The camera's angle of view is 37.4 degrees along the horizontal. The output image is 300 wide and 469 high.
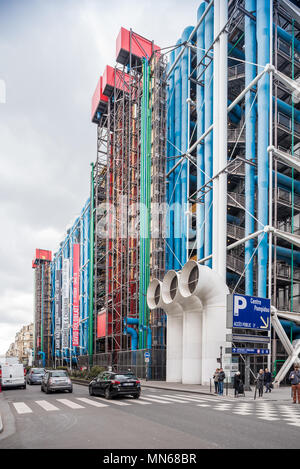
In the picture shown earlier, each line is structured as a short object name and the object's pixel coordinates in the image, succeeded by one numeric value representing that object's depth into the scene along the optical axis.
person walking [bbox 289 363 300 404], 18.61
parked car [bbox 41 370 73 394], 23.37
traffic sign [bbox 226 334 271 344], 22.19
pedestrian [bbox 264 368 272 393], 23.83
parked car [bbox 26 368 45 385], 35.34
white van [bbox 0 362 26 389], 29.03
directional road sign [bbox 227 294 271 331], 23.05
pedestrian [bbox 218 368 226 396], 21.61
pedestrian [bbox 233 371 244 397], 20.73
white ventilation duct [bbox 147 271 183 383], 32.69
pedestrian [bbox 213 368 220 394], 21.82
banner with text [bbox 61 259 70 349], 65.19
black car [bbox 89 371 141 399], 18.97
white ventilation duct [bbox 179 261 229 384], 27.80
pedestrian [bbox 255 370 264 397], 20.86
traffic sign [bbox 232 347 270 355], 22.55
